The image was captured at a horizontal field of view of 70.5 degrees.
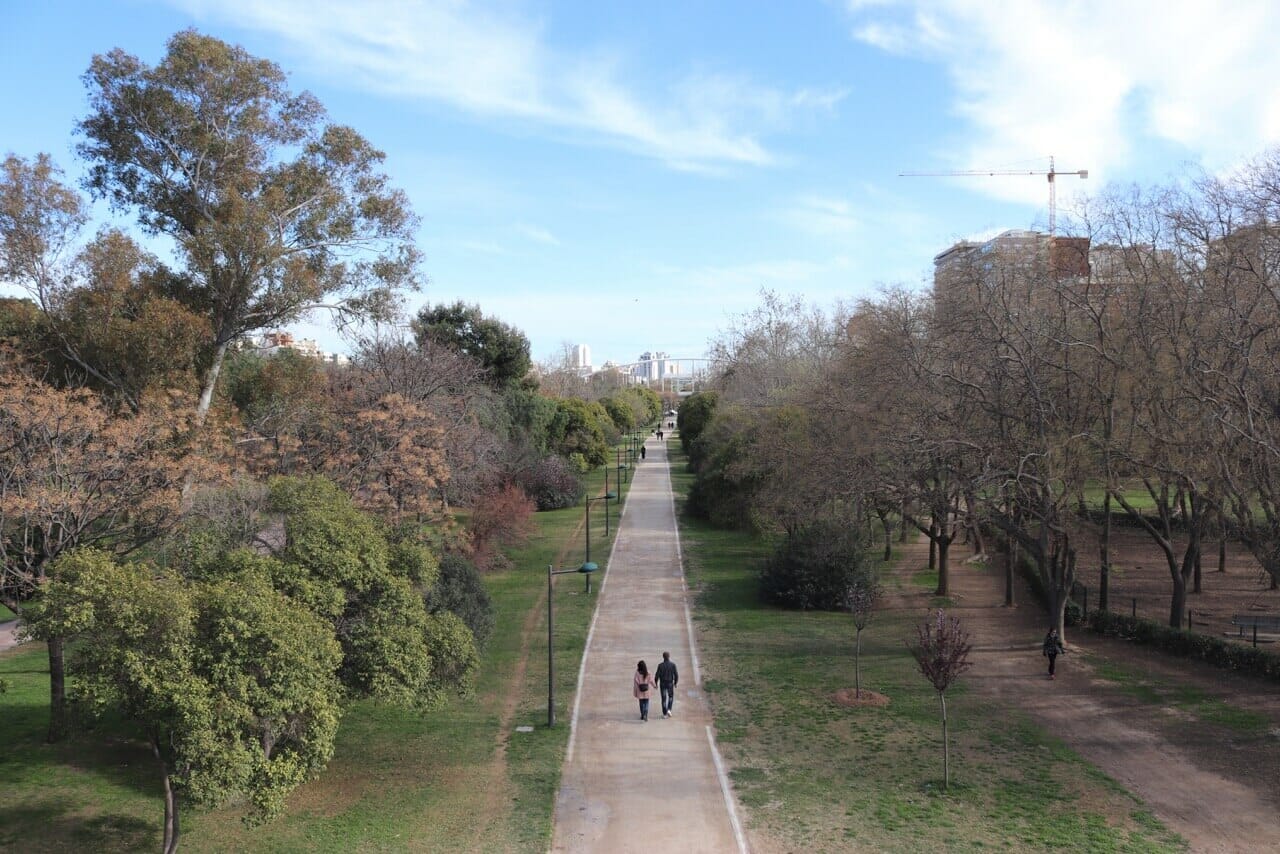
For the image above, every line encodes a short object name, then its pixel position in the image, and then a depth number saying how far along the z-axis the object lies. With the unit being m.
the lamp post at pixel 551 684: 16.94
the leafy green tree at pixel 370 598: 13.73
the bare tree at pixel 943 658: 14.77
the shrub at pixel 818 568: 27.48
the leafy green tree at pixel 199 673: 10.48
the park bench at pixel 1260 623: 22.05
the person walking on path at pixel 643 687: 17.19
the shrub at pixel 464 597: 20.89
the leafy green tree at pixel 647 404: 116.22
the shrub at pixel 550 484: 49.59
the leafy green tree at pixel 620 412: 87.50
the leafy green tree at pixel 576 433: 60.94
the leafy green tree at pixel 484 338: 50.00
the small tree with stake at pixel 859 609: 19.35
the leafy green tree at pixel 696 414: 65.06
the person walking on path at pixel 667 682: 17.56
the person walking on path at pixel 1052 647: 20.22
